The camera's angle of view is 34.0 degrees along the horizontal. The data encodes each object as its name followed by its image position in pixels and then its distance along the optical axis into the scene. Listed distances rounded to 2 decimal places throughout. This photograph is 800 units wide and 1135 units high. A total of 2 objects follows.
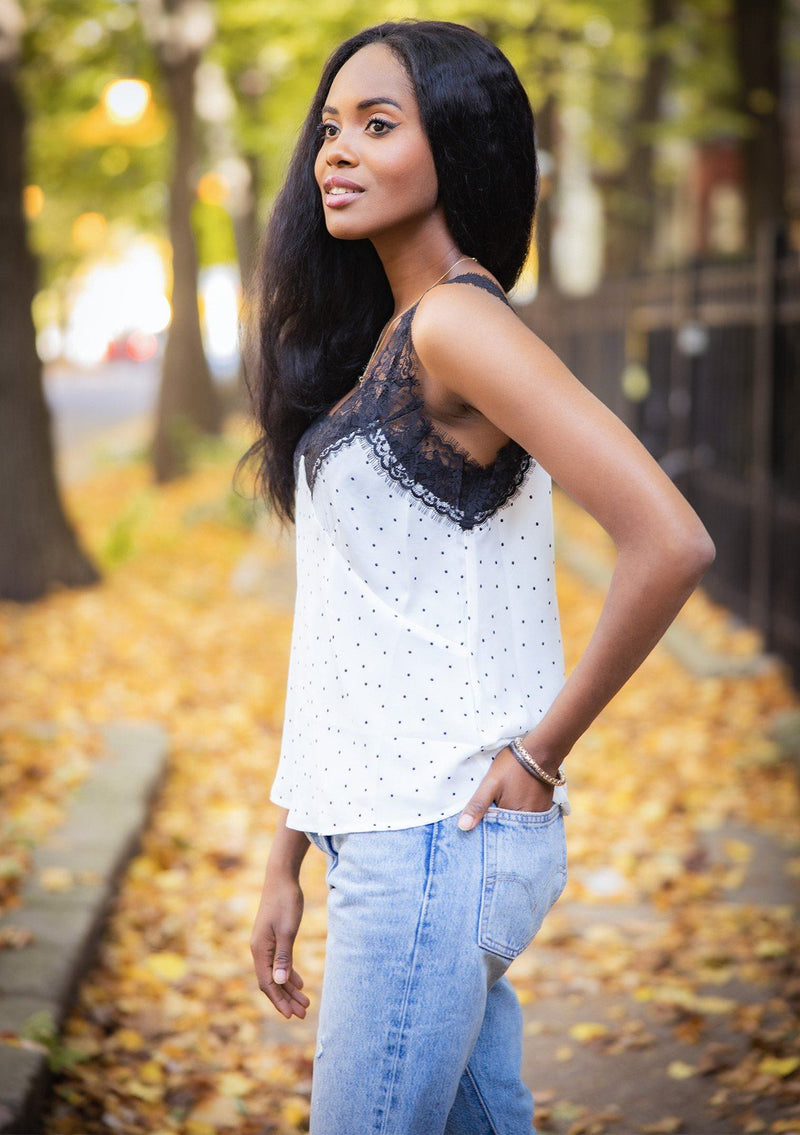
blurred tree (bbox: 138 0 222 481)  14.48
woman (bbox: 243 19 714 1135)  1.66
